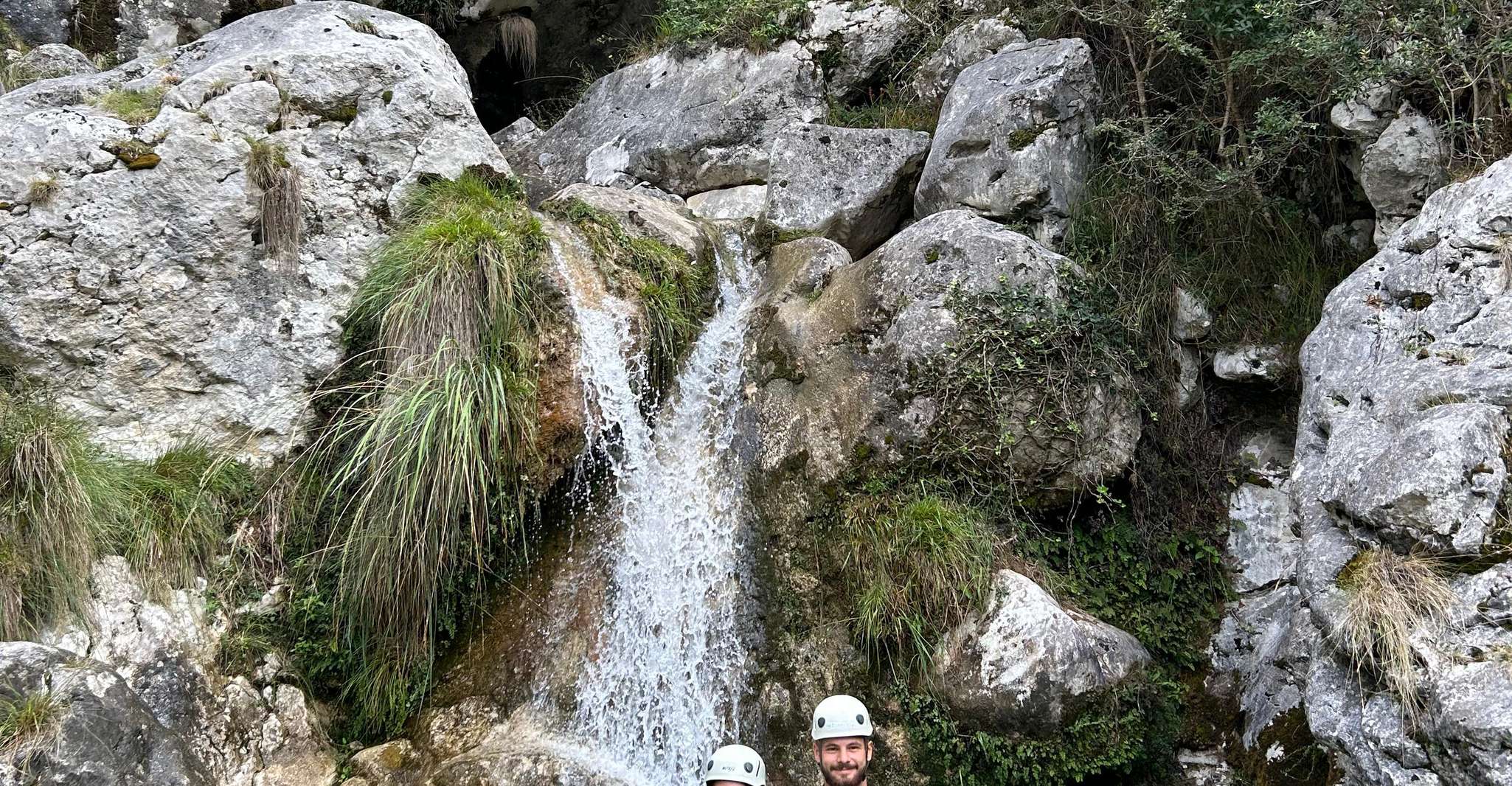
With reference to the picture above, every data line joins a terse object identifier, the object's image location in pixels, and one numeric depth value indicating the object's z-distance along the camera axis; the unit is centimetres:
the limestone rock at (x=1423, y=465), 329
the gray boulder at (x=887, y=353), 532
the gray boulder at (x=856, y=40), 881
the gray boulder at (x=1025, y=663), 443
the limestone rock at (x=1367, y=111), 520
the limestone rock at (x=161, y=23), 792
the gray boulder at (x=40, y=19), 757
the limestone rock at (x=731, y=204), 818
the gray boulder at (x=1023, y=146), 652
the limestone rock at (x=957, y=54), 789
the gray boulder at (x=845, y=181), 732
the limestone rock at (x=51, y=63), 692
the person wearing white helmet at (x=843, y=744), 286
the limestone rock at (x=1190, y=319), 584
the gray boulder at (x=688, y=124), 857
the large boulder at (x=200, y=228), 525
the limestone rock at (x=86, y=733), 369
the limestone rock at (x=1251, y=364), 564
